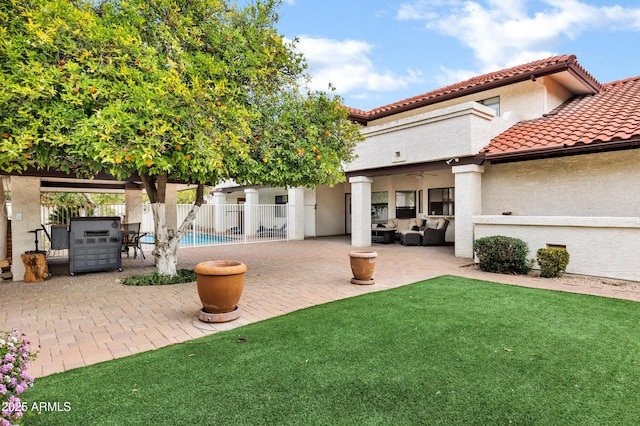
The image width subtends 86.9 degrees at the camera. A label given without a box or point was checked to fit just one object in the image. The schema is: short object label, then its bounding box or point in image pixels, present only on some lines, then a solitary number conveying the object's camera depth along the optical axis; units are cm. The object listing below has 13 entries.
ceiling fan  1550
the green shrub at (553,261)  780
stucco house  812
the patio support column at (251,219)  1820
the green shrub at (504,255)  835
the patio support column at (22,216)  824
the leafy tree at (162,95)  485
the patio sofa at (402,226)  1540
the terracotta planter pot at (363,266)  728
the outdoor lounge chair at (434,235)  1445
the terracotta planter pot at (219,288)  477
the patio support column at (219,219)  2093
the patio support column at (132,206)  1445
